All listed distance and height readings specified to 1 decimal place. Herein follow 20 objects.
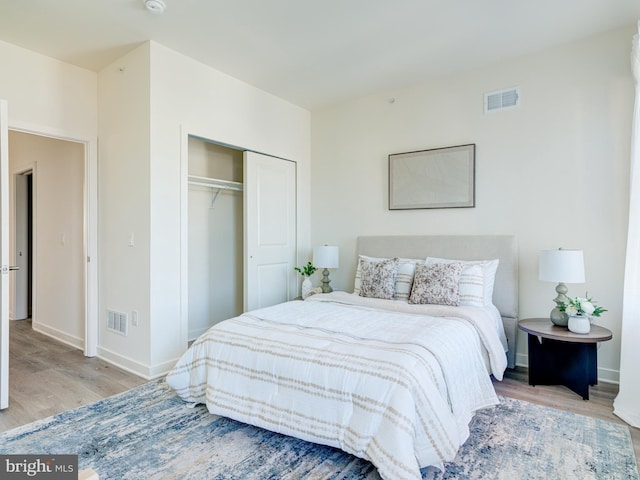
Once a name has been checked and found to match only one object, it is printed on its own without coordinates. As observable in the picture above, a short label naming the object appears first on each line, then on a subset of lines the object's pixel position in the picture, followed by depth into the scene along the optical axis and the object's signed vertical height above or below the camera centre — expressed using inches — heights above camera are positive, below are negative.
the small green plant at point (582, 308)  107.9 -21.8
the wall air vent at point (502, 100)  133.6 +48.2
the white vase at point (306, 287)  165.2 -24.8
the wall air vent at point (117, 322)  132.0 -32.9
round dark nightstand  105.8 -36.5
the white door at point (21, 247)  199.9 -9.3
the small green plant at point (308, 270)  170.2 -17.5
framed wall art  142.3 +21.6
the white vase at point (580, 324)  106.4 -26.1
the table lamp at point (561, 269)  109.5 -10.6
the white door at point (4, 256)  101.7 -7.1
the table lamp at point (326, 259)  163.0 -12.0
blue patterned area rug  72.8 -46.8
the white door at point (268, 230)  157.9 +0.6
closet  159.6 -0.8
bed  67.9 -30.4
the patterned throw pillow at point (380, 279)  133.7 -17.3
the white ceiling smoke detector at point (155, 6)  99.9 +60.8
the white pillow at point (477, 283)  120.6 -16.5
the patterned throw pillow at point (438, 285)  120.2 -17.3
